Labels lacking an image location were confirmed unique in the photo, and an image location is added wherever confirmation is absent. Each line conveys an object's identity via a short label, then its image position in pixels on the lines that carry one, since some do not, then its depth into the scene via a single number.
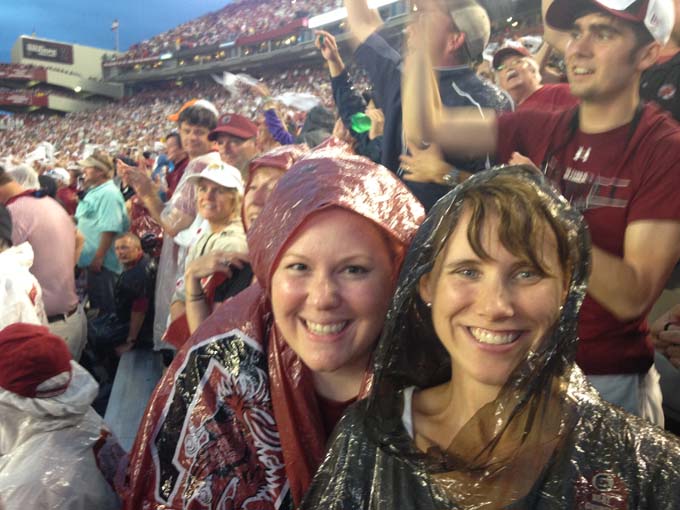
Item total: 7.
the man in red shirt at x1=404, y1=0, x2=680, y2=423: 1.34
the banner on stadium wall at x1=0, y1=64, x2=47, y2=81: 31.61
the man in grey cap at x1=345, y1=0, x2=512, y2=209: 1.71
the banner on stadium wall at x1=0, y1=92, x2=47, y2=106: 30.64
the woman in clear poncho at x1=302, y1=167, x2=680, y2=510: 0.89
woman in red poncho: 1.16
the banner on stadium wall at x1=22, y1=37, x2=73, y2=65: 33.50
